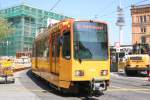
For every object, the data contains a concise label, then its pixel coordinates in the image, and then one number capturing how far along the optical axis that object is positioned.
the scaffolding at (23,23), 50.64
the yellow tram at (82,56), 7.77
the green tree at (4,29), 25.52
